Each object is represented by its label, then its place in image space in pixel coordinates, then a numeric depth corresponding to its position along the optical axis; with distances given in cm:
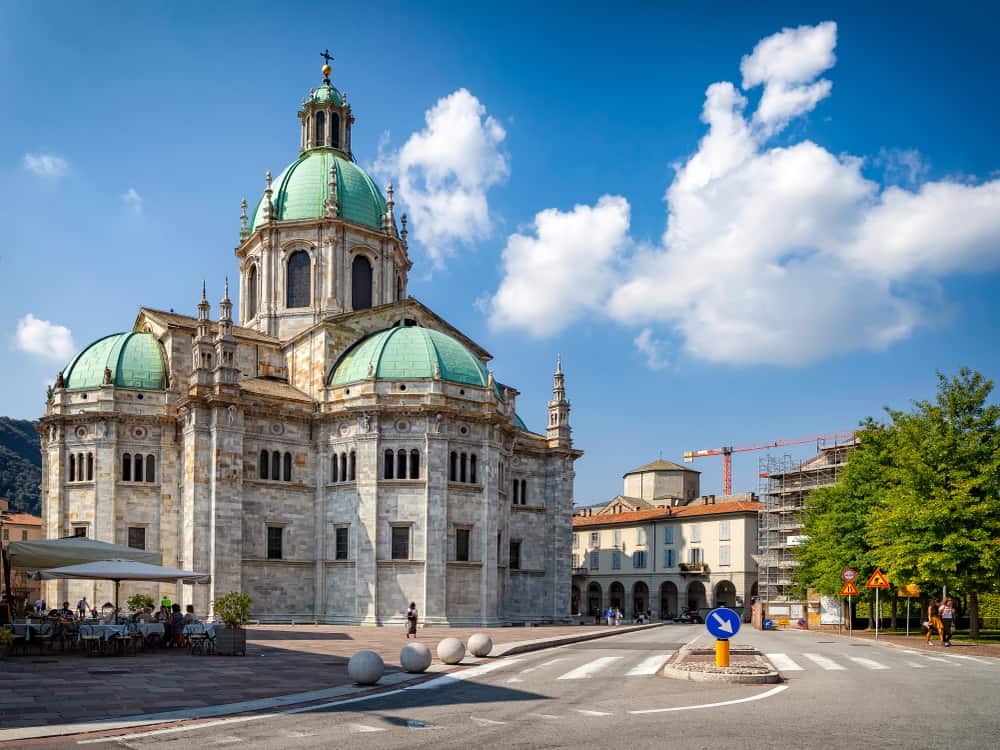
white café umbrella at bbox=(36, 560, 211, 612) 2842
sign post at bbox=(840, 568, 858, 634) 4103
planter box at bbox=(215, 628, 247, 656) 2741
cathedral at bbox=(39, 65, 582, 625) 4969
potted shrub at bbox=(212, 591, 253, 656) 2742
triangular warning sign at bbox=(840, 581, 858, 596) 4269
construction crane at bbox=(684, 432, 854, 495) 15975
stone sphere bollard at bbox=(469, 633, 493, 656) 2631
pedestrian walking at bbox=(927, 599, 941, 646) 3725
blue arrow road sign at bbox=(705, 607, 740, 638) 2025
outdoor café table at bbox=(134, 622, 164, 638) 2927
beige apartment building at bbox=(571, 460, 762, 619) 8688
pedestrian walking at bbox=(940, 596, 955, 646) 3594
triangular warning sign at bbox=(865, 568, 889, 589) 3890
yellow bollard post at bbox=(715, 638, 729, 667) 2111
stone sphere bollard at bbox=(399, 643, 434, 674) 2205
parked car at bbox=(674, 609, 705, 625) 8075
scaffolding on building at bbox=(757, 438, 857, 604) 7625
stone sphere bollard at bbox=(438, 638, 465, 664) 2397
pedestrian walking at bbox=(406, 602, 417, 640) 3672
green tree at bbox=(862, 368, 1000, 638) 3988
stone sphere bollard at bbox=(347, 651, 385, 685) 1958
